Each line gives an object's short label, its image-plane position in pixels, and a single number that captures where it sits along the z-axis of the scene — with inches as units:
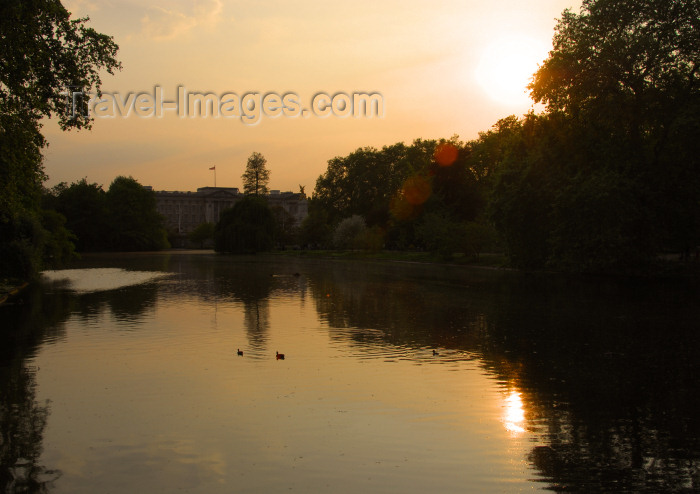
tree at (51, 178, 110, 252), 4128.9
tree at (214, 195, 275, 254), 3695.9
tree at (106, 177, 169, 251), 4306.1
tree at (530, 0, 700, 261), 1421.0
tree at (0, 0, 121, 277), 690.6
